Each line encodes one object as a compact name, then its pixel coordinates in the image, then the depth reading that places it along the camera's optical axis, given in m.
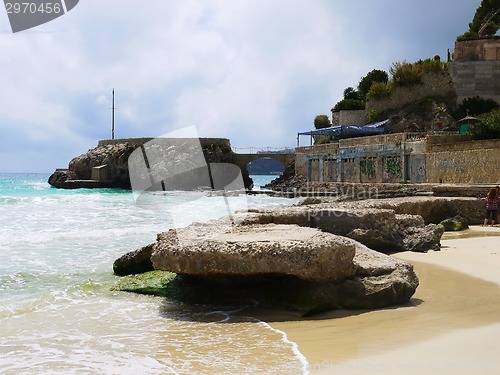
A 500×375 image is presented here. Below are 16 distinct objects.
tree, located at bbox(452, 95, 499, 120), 44.25
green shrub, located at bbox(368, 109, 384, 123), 51.22
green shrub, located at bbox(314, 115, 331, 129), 59.84
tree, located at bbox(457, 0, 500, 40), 50.58
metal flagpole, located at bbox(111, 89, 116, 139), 69.81
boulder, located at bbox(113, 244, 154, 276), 8.58
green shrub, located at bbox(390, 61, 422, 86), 49.59
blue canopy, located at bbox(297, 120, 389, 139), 47.83
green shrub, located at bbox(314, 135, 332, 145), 52.94
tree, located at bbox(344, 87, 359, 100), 60.63
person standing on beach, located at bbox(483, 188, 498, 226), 14.42
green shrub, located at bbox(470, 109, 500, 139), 28.05
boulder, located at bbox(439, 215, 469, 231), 13.19
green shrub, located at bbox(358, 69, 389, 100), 58.72
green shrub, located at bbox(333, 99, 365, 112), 55.66
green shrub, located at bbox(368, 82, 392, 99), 51.16
